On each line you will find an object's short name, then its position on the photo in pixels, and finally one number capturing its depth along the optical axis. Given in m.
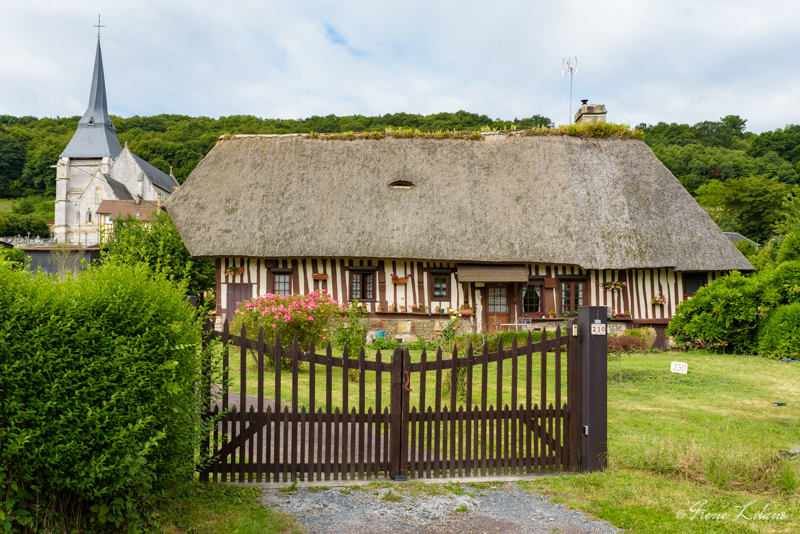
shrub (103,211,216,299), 19.73
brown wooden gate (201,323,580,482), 4.39
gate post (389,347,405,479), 4.53
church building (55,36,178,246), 63.34
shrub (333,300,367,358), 10.89
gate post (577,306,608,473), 4.64
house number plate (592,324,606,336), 4.64
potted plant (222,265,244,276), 16.48
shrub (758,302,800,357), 12.01
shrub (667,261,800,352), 12.73
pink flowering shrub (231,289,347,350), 10.38
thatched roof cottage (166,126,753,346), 15.62
